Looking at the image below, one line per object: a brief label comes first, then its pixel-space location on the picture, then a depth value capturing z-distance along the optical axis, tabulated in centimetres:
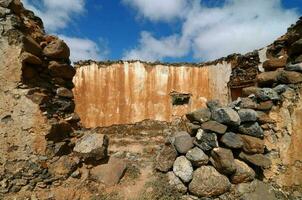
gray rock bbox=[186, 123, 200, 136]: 199
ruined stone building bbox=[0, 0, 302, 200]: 161
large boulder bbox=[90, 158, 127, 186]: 186
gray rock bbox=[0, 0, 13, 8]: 160
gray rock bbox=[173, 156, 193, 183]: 183
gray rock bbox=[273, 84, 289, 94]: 195
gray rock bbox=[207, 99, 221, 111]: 201
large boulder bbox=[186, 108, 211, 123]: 198
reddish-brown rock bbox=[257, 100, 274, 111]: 194
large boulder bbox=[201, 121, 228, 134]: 188
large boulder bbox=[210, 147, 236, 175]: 179
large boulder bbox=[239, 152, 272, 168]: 186
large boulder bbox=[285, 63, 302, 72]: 194
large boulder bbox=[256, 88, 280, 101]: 194
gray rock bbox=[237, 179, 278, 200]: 179
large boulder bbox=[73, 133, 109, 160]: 188
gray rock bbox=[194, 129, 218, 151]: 186
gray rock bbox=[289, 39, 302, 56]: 199
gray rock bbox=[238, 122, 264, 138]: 190
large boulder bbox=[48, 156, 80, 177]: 171
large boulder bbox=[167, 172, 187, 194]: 183
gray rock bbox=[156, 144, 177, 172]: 194
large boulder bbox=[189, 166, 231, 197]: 177
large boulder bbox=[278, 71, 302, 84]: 192
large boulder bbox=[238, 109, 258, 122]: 191
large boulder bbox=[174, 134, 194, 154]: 194
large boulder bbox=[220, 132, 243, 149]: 186
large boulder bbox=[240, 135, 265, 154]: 186
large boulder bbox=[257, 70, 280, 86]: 209
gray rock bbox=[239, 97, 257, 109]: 201
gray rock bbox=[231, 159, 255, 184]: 182
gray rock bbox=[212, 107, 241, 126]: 189
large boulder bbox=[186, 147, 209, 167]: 185
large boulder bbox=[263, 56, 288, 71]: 216
